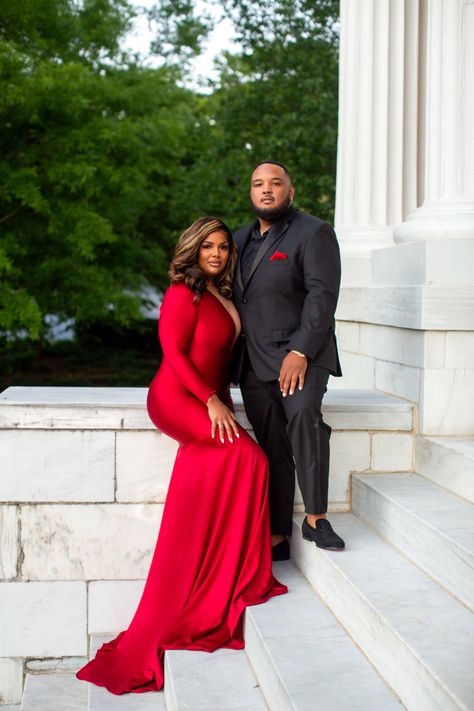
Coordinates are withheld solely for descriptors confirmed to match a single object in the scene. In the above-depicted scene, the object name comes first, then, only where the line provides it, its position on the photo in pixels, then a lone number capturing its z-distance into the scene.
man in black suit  4.59
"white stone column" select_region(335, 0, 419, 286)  7.34
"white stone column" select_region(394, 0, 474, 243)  5.78
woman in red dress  4.57
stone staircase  3.51
